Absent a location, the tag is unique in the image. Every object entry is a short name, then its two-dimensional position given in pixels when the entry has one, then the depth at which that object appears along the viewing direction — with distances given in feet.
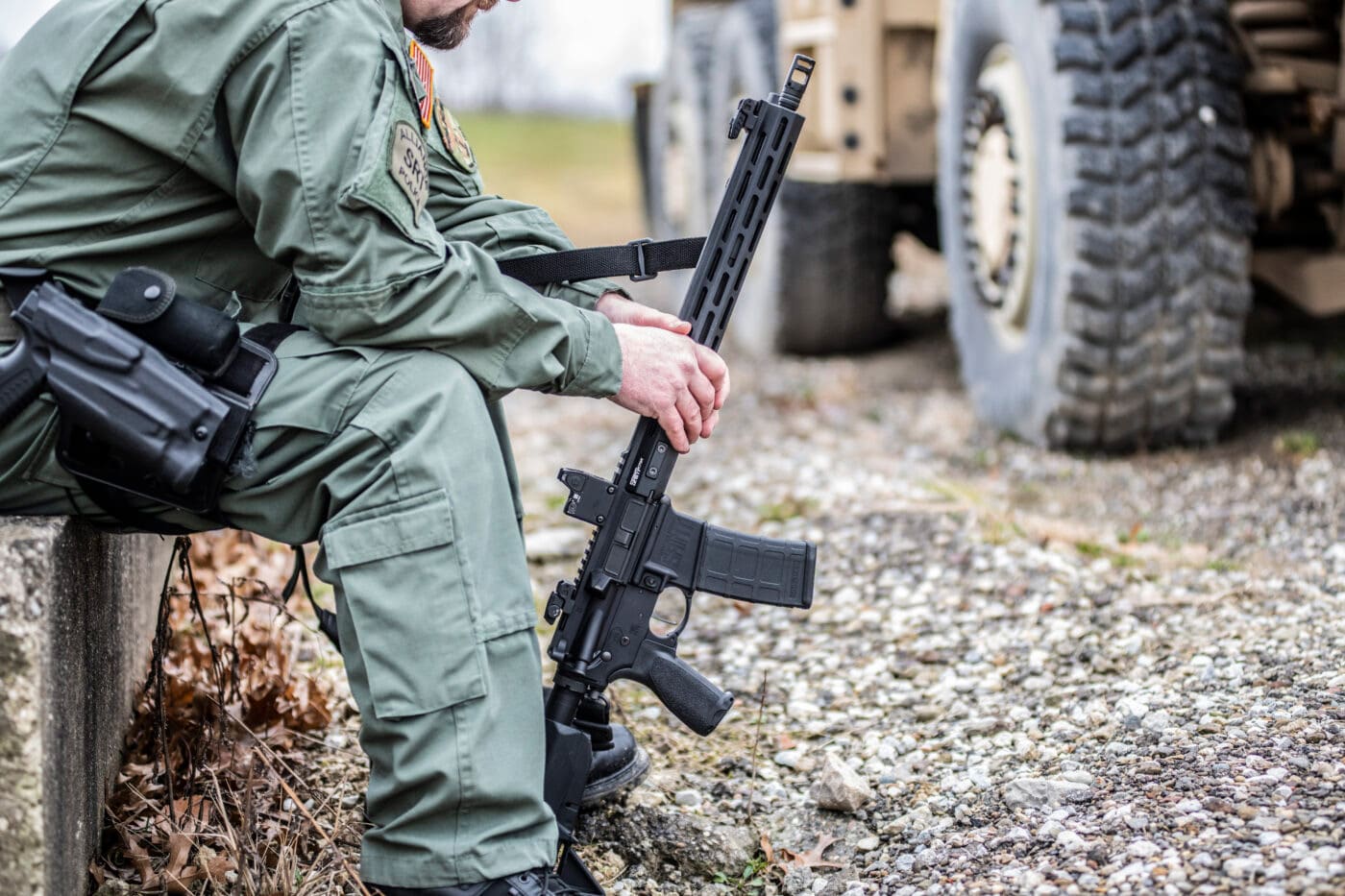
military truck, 12.69
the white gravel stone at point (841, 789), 7.64
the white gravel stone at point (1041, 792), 7.15
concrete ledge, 5.68
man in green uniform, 5.82
